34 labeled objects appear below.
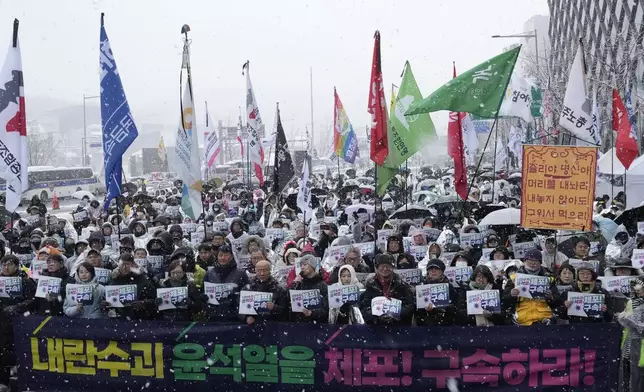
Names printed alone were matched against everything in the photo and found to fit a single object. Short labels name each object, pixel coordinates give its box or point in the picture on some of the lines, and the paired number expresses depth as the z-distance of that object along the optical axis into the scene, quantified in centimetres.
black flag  1462
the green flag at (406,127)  1309
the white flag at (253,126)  1762
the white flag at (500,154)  3059
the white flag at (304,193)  1234
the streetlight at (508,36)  3291
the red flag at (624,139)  1667
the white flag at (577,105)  1268
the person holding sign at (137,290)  712
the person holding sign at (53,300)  730
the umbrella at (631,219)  1218
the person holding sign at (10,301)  724
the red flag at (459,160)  1170
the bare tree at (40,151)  7994
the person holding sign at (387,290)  668
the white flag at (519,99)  2058
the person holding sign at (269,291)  674
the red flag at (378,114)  986
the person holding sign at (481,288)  677
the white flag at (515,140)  3262
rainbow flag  2367
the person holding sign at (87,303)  717
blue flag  960
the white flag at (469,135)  1958
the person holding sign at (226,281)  721
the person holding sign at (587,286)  650
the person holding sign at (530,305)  669
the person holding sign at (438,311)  684
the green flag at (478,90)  1005
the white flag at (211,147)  2408
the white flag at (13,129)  877
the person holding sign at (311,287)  673
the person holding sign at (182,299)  712
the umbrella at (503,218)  1217
